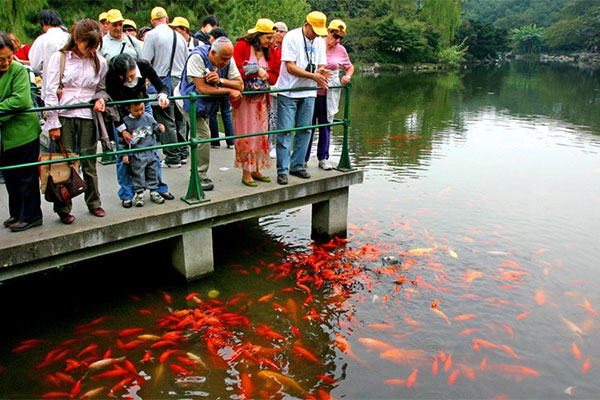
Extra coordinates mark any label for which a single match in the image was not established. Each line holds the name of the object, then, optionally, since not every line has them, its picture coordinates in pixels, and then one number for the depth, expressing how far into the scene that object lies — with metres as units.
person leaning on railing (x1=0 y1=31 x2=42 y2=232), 4.33
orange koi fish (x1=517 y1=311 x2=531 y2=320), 5.56
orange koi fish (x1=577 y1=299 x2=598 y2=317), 5.71
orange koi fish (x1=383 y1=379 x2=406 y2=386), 4.46
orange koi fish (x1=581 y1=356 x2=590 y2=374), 4.72
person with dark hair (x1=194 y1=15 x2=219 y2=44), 8.23
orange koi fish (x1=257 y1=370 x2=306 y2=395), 4.37
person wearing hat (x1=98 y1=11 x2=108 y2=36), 7.87
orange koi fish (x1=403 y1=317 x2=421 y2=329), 5.33
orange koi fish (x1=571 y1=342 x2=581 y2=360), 4.94
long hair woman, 4.63
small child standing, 5.34
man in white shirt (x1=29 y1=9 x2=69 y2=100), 5.75
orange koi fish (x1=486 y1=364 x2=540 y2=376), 4.67
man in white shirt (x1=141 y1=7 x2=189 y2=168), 6.77
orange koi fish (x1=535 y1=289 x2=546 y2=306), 5.90
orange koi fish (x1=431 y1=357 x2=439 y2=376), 4.63
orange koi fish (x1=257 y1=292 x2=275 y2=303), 5.72
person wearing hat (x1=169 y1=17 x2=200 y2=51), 7.80
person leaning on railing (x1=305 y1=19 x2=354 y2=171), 6.98
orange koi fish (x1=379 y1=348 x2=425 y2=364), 4.79
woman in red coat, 5.93
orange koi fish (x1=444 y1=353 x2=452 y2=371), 4.69
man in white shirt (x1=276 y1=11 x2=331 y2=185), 6.09
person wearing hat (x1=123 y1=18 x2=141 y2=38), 7.48
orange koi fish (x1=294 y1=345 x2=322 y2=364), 4.77
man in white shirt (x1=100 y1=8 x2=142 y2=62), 6.49
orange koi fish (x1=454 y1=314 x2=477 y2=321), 5.48
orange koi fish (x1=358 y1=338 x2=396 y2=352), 4.96
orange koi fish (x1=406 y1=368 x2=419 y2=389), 4.46
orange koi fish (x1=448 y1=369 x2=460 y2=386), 4.51
